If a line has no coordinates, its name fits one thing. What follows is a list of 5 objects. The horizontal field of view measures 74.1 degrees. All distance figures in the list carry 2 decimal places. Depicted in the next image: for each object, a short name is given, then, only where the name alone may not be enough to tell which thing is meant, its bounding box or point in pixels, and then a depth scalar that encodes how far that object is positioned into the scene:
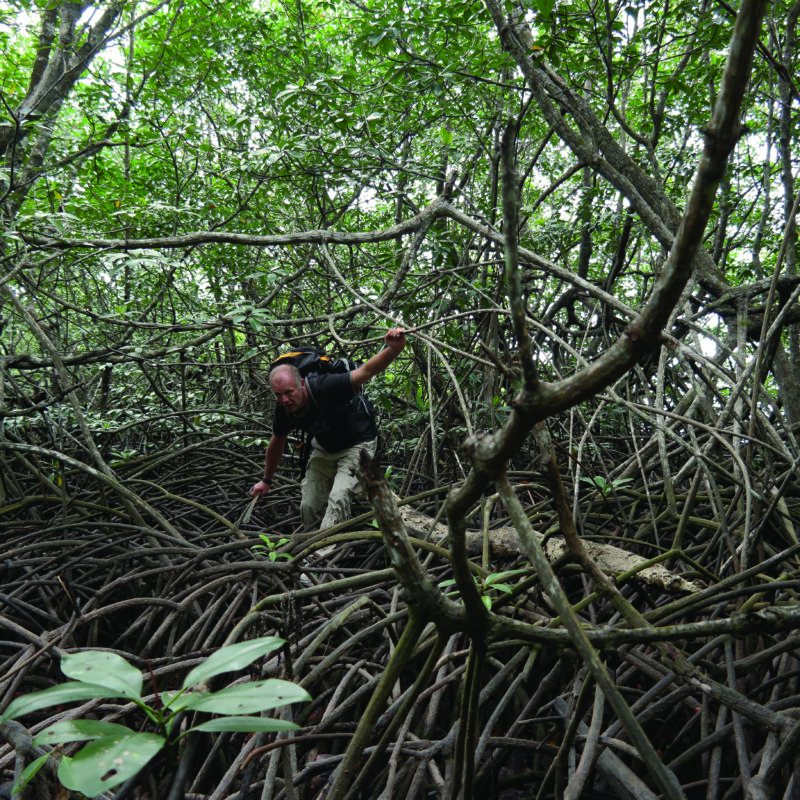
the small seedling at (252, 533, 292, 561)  1.83
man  2.93
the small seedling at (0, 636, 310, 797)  0.54
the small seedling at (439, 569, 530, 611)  1.07
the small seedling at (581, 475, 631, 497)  2.12
